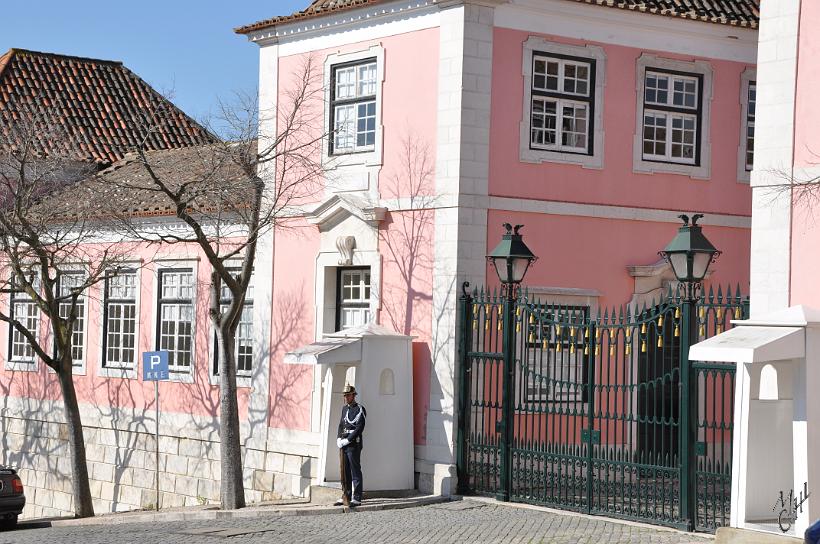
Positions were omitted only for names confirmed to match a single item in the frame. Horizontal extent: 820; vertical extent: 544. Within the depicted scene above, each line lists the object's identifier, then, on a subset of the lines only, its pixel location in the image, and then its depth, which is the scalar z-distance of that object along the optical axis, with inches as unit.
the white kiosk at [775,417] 492.1
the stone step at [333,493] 748.6
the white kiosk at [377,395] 748.6
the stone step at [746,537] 483.8
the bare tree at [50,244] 916.6
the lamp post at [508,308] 709.3
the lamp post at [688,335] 604.1
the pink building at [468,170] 767.1
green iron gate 611.5
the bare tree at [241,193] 787.4
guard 720.3
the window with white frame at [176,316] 980.6
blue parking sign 851.4
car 831.1
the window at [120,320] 1033.5
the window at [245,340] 922.7
